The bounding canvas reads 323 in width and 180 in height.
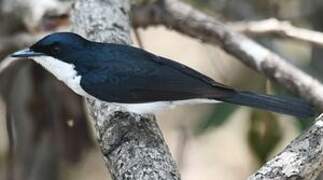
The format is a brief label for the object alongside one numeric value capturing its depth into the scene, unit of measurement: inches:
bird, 215.2
